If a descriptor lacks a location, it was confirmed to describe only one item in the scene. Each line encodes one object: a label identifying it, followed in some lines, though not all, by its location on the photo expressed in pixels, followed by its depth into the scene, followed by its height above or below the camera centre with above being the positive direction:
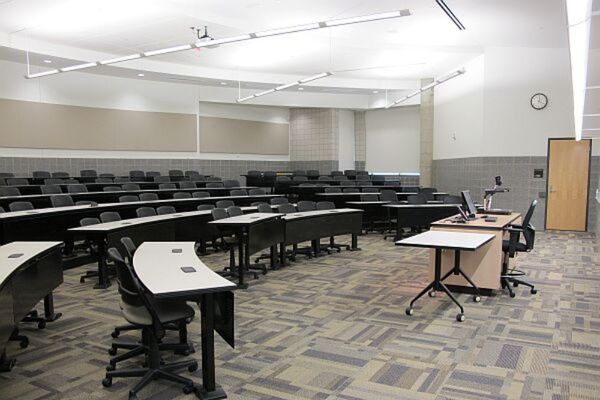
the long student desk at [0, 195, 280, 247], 6.05 -0.79
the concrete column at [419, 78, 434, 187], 14.38 +0.83
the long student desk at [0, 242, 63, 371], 3.18 -0.94
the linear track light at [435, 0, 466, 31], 7.29 +2.52
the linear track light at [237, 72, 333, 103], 10.59 +1.98
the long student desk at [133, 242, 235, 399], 2.93 -0.85
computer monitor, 6.23 -0.50
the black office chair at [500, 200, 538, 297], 5.59 -0.93
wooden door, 10.77 -0.37
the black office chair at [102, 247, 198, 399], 3.12 -1.04
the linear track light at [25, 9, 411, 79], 6.57 +2.01
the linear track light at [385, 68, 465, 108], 10.65 +2.07
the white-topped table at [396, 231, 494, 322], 4.57 -0.76
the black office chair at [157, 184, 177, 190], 11.27 -0.52
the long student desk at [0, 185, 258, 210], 8.18 -0.63
